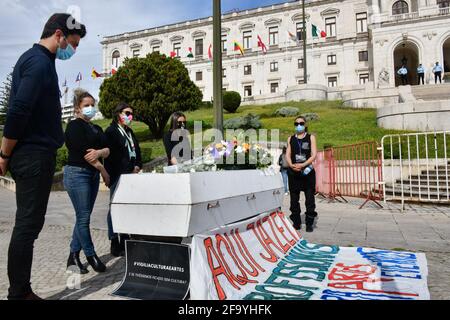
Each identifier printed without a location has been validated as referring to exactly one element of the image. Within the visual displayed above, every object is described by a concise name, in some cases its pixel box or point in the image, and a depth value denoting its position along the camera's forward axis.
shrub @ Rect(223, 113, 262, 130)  21.82
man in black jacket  2.46
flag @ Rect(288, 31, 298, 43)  50.50
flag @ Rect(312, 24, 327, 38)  42.98
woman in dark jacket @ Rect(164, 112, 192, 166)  5.11
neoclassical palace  37.38
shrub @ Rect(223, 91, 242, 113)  32.47
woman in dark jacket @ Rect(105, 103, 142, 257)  4.23
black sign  2.80
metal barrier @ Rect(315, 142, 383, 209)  9.59
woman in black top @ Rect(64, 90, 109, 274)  3.48
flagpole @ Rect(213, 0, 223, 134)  5.77
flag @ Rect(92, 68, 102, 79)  47.50
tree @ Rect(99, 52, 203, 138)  24.73
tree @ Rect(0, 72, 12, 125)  53.14
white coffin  2.68
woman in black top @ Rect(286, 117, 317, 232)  5.55
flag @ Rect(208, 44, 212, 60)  52.94
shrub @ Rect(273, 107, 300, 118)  26.95
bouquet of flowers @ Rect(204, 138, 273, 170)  4.00
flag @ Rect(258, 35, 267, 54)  49.19
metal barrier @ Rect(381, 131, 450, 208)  8.59
